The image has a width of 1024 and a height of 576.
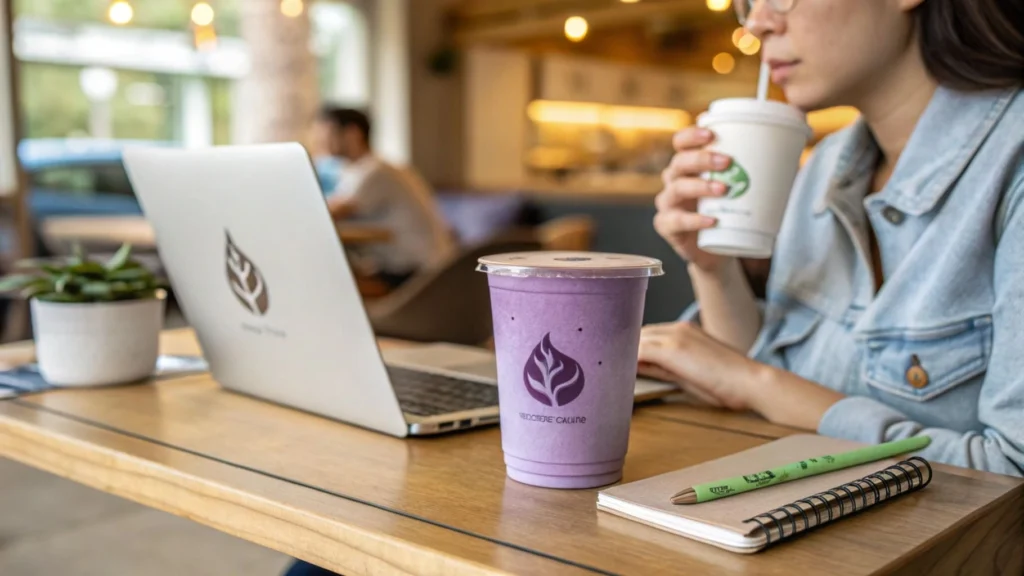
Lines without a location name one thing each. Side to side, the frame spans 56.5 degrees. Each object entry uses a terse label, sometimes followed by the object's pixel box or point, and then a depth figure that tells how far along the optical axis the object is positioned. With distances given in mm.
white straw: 944
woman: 878
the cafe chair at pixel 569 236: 3943
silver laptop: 745
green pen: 584
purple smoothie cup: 605
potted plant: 1002
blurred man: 4137
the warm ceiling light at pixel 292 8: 5629
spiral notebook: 539
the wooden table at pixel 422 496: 530
